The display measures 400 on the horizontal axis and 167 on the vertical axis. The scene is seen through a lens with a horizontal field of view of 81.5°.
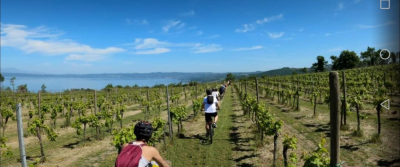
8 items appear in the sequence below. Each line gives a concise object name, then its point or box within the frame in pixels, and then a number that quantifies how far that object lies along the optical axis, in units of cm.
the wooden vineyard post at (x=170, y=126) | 966
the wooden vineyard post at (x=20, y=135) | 448
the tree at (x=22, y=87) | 5384
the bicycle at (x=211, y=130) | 895
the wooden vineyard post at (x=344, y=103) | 922
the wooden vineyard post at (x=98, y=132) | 1102
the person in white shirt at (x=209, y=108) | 862
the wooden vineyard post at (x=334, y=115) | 324
